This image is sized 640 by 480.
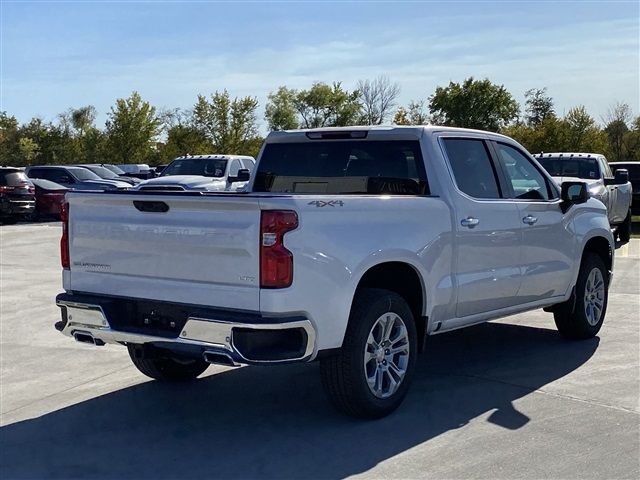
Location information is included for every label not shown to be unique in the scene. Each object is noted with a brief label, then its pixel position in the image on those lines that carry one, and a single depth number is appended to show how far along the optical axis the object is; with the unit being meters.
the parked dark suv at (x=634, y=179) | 21.67
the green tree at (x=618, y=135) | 43.75
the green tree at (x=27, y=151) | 57.84
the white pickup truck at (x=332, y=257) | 4.83
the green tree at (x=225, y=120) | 54.78
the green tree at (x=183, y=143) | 54.38
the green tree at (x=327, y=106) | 62.28
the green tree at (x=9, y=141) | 59.25
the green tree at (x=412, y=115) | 55.72
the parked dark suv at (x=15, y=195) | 24.28
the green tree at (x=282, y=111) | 67.81
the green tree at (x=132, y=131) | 55.97
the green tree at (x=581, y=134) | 40.09
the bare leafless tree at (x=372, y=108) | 59.83
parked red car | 26.41
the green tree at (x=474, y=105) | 57.22
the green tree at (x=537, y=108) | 54.41
